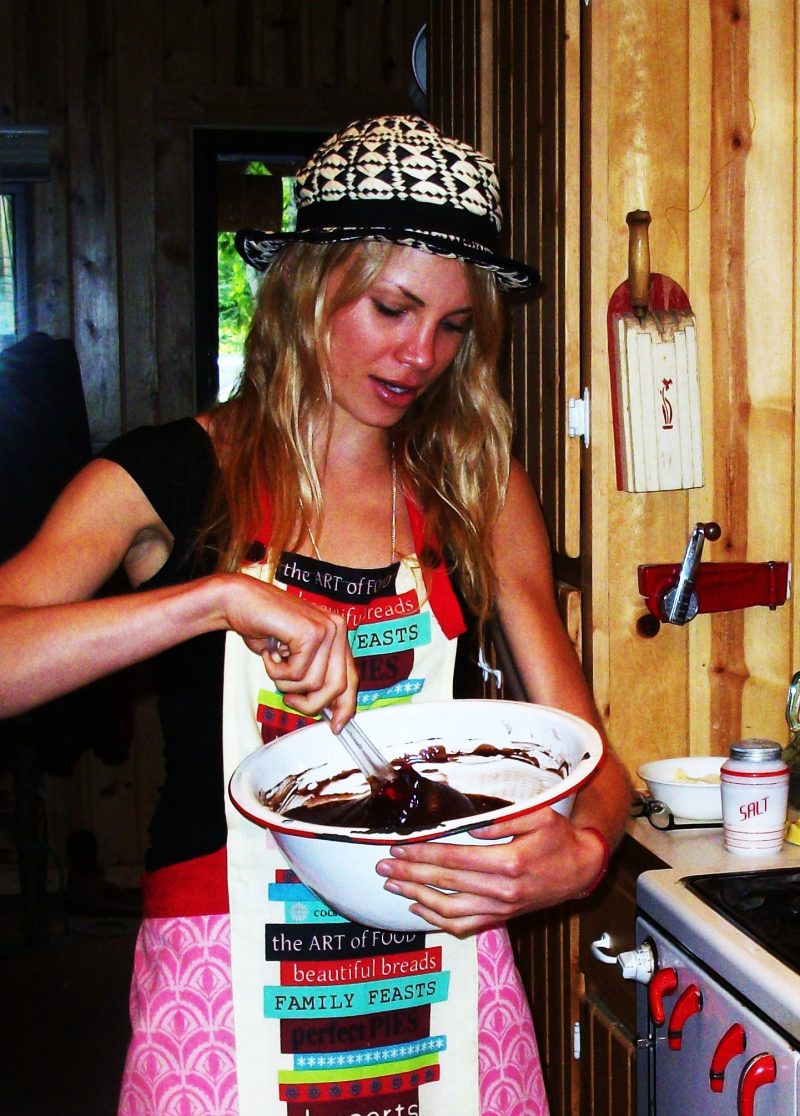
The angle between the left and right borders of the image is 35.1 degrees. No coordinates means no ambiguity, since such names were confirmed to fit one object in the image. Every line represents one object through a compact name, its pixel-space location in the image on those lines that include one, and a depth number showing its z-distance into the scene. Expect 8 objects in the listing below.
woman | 1.17
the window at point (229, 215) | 3.97
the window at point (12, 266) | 3.92
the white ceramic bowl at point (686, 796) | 1.69
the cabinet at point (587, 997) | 1.68
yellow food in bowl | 1.75
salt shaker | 1.55
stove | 1.16
